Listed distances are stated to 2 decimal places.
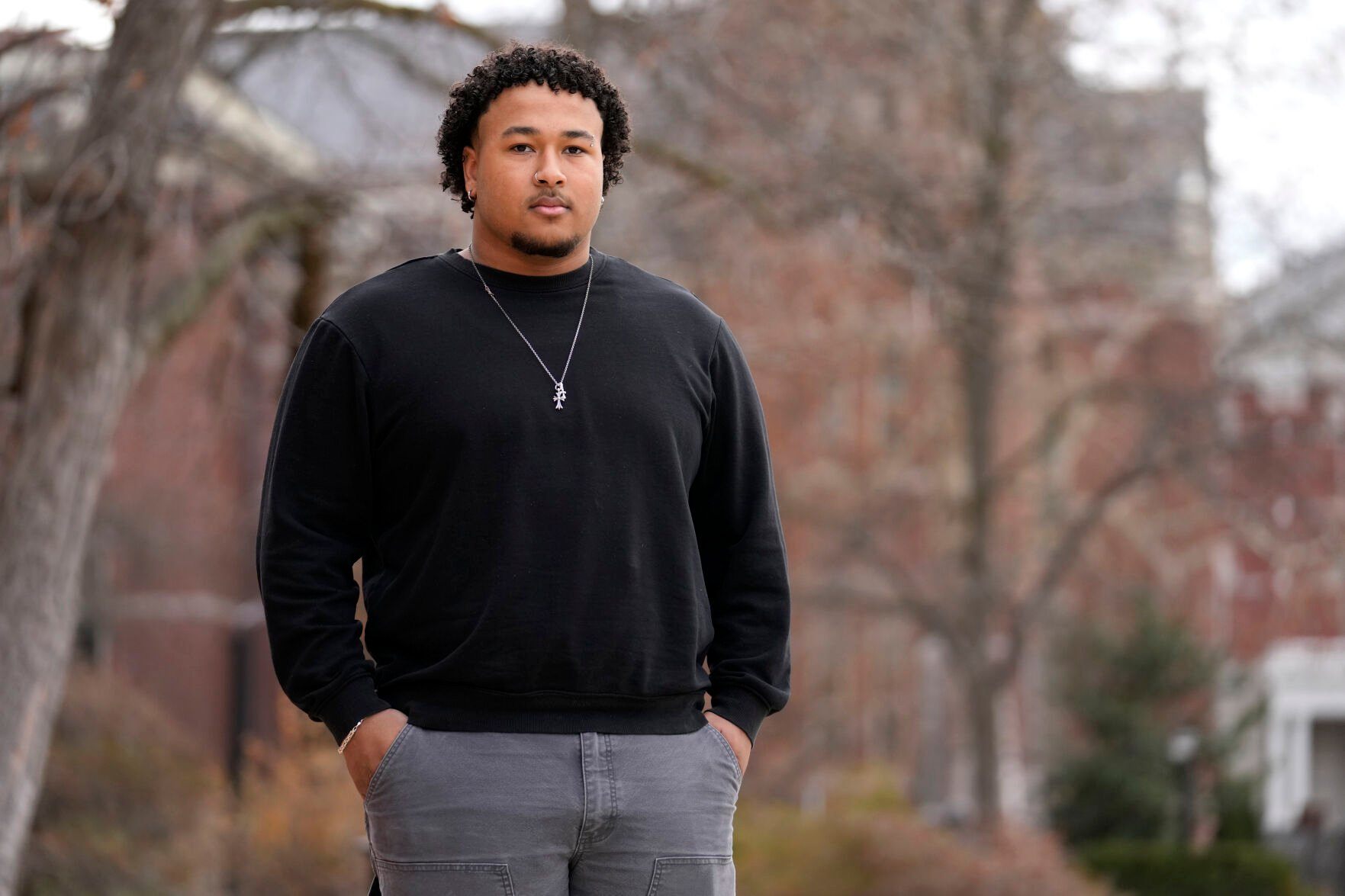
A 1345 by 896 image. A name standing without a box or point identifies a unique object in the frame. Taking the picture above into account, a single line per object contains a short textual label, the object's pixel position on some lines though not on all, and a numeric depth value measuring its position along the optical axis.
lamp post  18.62
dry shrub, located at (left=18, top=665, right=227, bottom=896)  9.95
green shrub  16.17
